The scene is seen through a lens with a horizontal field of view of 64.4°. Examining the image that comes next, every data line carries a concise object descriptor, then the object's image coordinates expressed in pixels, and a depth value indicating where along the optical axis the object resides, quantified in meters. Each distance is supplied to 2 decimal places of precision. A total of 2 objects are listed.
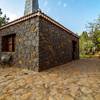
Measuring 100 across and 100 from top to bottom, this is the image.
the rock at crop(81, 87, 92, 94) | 2.39
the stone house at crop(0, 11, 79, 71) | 3.86
